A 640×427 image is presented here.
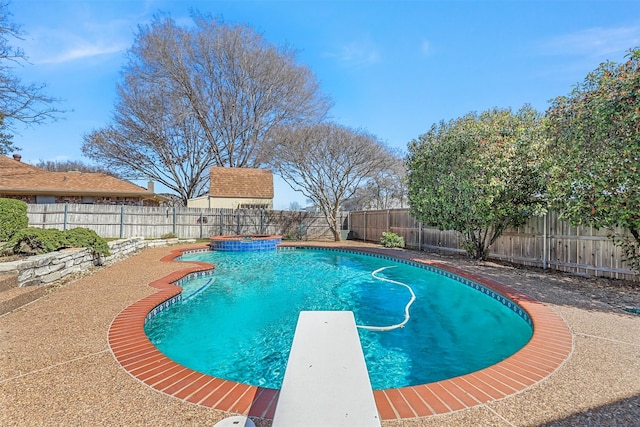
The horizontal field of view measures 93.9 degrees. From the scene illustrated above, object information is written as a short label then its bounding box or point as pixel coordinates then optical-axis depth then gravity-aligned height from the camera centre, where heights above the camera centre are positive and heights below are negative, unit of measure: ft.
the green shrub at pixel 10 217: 25.03 -0.16
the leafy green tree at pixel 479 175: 26.73 +4.69
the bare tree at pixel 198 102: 70.69 +29.89
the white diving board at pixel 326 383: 4.58 -2.99
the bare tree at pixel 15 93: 31.83 +13.67
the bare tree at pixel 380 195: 80.63 +8.25
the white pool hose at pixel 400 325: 14.33 -5.22
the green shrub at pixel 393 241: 45.78 -3.06
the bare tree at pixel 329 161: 52.16 +10.66
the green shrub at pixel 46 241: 20.34 -1.78
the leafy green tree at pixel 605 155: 18.15 +4.53
